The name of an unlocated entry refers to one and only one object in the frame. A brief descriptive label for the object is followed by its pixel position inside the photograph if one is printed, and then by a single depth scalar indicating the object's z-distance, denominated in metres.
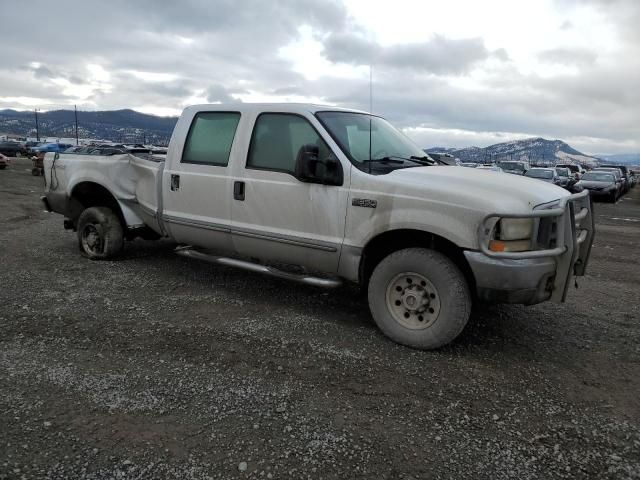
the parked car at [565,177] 23.34
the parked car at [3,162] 25.67
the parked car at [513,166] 27.27
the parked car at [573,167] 36.20
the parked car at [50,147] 41.12
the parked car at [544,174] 22.20
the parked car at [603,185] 22.72
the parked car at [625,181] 31.60
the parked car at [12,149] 42.42
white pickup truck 3.52
